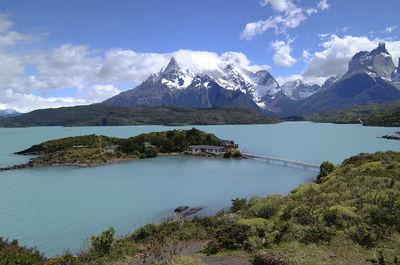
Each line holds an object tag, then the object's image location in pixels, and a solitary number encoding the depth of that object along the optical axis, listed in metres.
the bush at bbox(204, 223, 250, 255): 15.23
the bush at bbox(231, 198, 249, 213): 28.19
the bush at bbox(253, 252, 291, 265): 11.02
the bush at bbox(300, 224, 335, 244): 13.02
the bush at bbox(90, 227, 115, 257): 17.39
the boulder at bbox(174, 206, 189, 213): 33.75
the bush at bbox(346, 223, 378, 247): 12.09
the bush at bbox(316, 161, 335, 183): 45.09
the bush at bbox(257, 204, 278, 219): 21.42
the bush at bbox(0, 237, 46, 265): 13.96
